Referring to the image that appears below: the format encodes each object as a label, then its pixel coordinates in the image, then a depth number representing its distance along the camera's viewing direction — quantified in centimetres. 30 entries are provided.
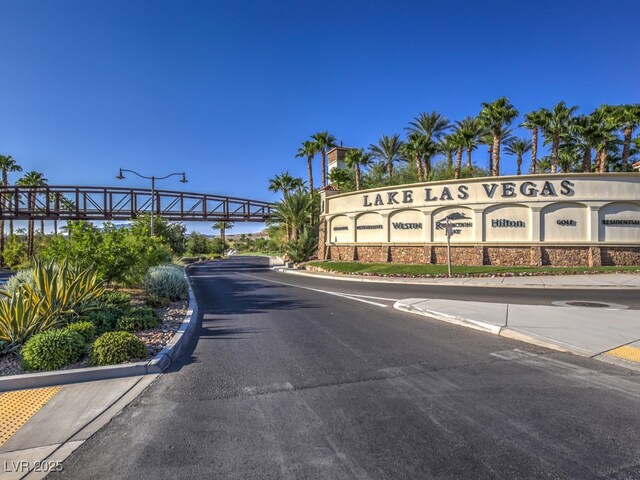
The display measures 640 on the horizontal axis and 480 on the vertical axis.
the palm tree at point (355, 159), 4344
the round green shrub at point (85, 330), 675
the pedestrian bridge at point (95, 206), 5747
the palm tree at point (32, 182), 6137
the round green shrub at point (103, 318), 770
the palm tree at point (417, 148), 3916
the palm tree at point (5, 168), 5593
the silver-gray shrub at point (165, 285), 1276
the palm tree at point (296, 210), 4024
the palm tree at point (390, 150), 4791
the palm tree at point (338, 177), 4634
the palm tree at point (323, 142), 5066
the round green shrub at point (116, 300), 974
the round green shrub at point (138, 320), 768
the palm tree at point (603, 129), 3656
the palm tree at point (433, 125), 4450
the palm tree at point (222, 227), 10725
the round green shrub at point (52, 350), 554
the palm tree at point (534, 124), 3816
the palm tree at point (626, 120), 3603
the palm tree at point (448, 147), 4122
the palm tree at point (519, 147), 5372
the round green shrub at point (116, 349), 570
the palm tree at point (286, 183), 5634
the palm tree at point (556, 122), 3828
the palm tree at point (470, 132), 3859
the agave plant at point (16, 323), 631
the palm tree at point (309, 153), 5150
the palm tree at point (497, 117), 3487
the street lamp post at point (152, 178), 2823
